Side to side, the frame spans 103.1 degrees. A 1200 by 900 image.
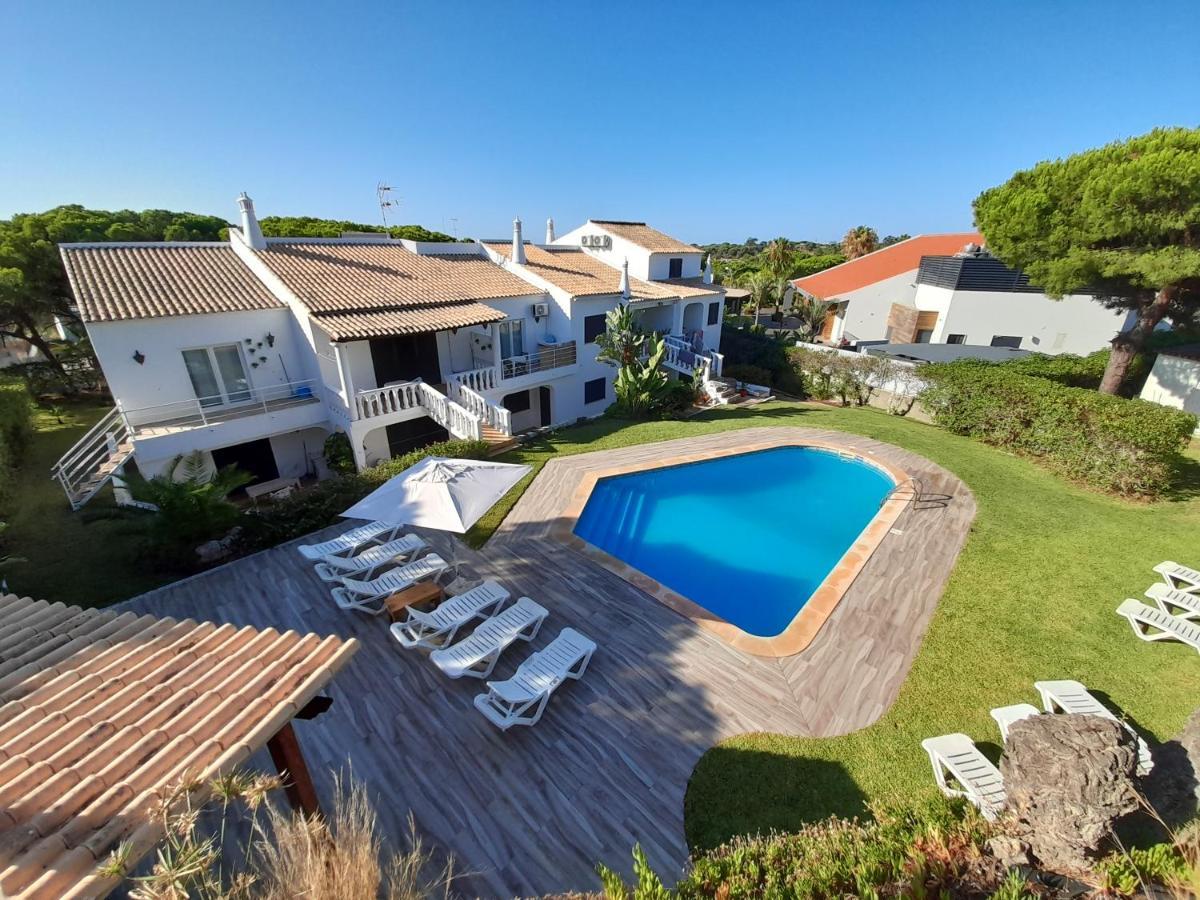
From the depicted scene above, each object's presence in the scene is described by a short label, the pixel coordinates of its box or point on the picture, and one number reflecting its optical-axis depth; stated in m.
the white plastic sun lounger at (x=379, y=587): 9.05
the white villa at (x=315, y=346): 14.41
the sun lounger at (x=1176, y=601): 8.55
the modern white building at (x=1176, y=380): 19.17
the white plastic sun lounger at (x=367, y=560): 9.63
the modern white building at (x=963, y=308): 28.31
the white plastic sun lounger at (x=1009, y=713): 6.61
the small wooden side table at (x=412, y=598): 8.73
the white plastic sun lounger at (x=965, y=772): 5.61
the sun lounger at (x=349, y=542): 10.05
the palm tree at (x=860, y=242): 50.22
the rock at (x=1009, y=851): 3.90
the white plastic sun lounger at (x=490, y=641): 7.52
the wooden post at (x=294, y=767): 4.05
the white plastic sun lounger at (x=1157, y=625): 7.98
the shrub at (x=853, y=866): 3.55
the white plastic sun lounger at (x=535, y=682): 6.82
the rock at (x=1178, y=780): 5.22
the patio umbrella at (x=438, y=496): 8.81
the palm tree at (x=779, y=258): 38.09
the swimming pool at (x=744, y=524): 10.89
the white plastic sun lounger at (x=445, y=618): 8.17
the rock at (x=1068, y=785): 3.93
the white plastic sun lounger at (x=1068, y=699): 6.71
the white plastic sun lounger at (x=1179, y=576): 9.11
